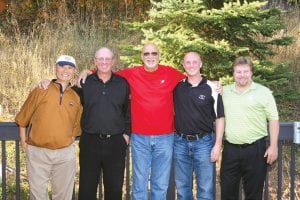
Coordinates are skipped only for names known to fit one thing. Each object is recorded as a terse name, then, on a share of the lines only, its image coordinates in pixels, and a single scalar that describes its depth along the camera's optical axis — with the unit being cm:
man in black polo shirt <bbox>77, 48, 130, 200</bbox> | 457
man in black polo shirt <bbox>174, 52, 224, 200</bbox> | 462
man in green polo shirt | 455
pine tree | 670
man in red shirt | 466
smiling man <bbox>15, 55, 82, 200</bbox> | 450
